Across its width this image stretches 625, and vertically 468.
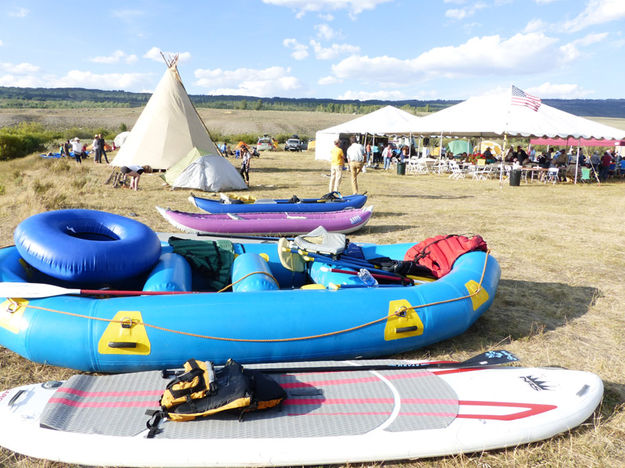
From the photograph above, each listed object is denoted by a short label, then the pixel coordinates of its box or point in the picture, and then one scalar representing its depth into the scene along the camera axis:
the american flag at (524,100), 16.28
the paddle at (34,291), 3.44
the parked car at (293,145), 35.88
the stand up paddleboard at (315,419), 2.60
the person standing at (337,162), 11.77
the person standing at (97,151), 20.27
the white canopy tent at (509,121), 16.78
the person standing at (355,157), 12.06
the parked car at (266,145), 36.34
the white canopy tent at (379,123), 23.33
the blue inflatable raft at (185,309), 3.34
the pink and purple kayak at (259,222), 7.57
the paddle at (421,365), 3.37
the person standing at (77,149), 18.94
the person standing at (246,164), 15.16
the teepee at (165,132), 16.06
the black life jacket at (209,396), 2.73
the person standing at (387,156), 23.69
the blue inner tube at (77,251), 3.77
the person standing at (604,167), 19.45
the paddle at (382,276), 4.57
